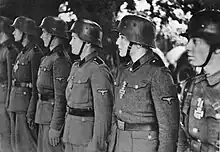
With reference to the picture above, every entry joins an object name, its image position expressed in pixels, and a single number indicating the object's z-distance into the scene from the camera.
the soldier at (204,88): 3.66
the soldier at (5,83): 6.75
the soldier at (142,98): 4.09
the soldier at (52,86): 5.41
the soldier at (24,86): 6.29
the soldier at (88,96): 4.72
